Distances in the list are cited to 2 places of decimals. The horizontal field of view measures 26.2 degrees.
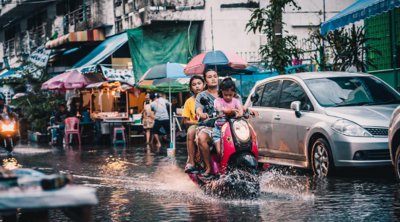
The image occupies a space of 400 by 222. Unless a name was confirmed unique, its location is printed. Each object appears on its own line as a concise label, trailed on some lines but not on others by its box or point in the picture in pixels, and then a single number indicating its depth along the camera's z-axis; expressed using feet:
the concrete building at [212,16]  109.60
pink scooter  35.99
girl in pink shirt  37.52
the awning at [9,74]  139.56
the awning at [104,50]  113.70
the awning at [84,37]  124.57
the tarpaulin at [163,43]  111.14
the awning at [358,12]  55.42
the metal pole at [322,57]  67.19
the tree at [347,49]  65.31
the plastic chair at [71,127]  104.03
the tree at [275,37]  67.87
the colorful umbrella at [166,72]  79.10
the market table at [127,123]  102.06
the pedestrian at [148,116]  94.94
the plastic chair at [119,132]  100.53
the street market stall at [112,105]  102.63
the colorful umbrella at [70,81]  105.70
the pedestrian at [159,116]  92.17
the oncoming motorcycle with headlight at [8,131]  82.84
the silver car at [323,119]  42.91
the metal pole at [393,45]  64.28
